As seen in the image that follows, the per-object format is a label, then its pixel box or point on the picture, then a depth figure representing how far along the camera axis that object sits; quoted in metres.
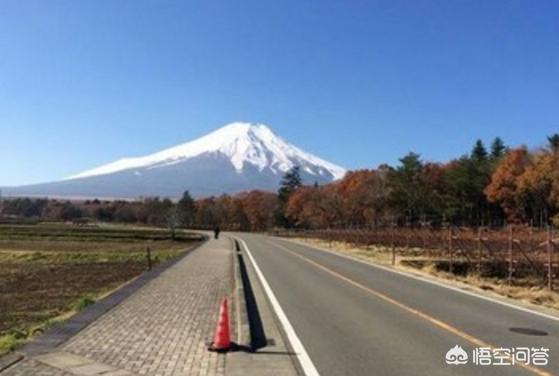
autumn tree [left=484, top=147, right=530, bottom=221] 86.75
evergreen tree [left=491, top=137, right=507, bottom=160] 118.16
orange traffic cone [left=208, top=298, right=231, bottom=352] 9.20
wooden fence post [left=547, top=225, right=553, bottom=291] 20.55
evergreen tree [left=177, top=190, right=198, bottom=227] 157.75
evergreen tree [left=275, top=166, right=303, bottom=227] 145.12
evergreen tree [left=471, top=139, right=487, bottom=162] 116.88
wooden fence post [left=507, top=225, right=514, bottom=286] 23.36
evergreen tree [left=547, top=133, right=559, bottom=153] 92.76
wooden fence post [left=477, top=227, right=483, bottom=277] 28.95
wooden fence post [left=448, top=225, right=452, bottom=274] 30.22
